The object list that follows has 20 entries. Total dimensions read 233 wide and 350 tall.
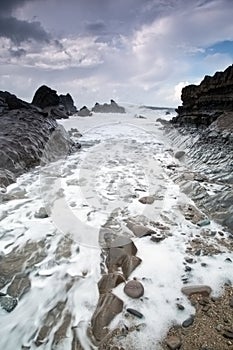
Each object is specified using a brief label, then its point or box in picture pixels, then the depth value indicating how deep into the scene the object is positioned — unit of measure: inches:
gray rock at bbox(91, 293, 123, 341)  79.9
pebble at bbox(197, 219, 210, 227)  142.7
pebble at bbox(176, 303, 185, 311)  87.1
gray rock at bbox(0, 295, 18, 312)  89.0
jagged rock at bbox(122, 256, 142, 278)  105.2
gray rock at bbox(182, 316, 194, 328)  81.0
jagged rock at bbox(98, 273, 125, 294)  97.0
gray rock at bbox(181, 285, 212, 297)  93.4
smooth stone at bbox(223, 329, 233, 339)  75.7
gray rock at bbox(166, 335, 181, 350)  74.0
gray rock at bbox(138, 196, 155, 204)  174.6
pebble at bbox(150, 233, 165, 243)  128.5
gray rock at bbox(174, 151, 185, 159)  306.1
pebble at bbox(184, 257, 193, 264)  111.4
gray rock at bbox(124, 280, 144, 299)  92.9
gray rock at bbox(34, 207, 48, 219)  152.7
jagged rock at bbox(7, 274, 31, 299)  95.4
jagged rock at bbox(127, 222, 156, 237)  133.4
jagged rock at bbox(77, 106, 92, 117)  1152.2
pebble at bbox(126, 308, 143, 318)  84.8
